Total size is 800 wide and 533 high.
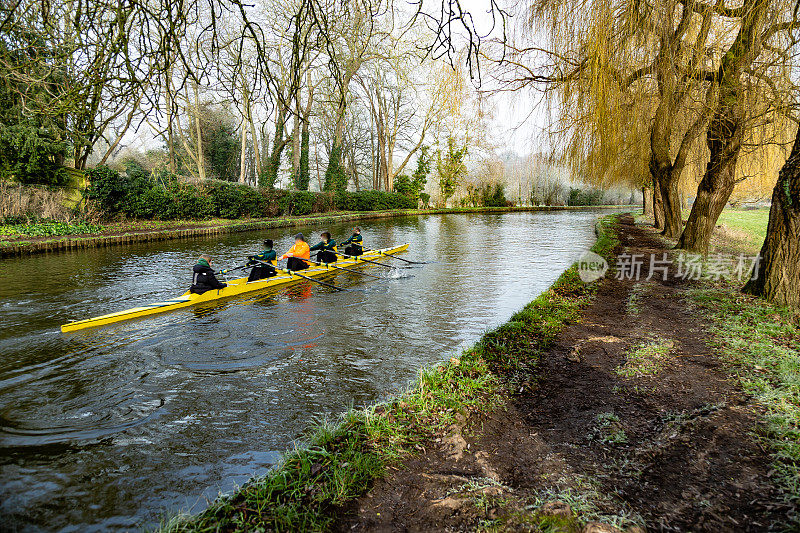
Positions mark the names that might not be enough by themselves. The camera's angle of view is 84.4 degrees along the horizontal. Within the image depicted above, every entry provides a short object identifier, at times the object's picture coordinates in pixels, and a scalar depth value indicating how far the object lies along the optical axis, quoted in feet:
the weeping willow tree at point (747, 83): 15.12
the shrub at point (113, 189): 51.75
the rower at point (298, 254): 32.91
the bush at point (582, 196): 165.99
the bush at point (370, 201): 97.30
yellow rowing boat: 20.94
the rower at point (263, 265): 30.22
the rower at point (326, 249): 35.94
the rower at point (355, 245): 39.40
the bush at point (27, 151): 44.80
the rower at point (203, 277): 25.02
